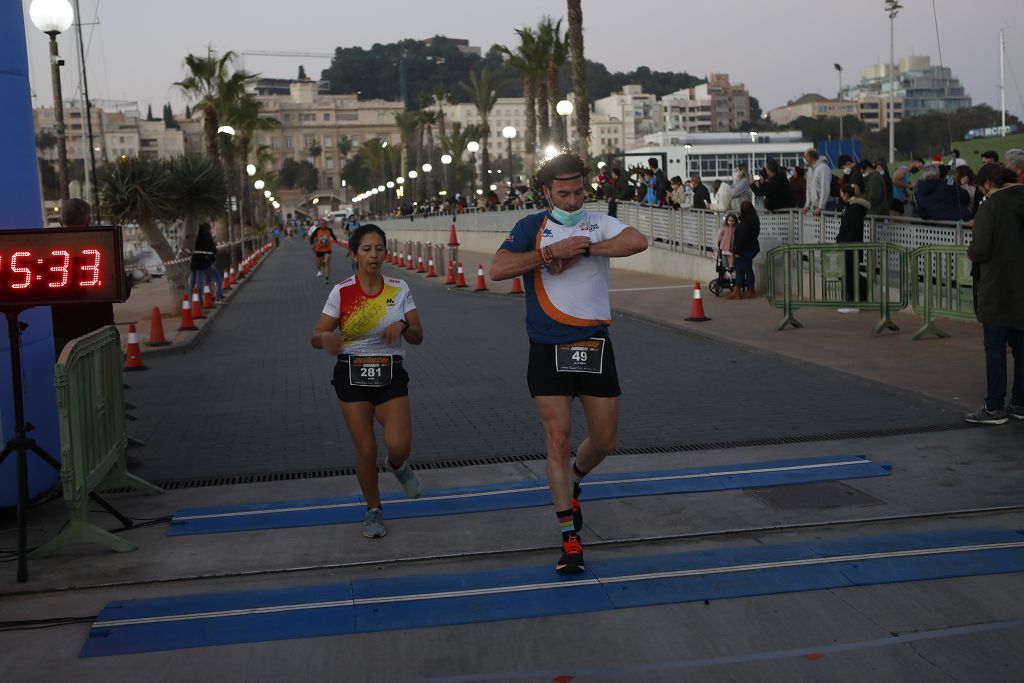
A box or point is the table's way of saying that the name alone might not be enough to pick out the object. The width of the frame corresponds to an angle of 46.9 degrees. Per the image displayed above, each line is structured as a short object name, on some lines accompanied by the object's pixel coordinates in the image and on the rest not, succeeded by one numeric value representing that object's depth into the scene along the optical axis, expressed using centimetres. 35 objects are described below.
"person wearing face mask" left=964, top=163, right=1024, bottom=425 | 882
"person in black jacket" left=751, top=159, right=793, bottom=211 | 2116
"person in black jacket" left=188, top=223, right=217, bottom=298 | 2448
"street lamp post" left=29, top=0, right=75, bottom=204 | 1817
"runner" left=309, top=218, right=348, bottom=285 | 3309
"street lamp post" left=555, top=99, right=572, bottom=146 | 3553
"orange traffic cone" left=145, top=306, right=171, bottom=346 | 1706
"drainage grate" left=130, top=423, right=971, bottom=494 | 821
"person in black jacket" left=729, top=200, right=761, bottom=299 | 2017
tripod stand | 628
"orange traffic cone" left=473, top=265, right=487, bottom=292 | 2581
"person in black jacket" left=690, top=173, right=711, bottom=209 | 2509
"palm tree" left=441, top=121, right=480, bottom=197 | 9650
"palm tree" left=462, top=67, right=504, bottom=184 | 7831
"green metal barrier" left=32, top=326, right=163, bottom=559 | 615
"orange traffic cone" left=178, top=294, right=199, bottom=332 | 1924
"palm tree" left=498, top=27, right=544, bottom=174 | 5147
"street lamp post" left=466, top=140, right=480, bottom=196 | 5522
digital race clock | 636
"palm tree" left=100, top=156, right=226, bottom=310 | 2252
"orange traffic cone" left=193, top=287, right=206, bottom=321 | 2201
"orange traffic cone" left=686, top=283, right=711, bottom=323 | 1740
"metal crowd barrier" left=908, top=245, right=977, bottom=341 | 1270
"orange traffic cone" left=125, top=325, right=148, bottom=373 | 1497
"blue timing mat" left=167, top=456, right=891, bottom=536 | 695
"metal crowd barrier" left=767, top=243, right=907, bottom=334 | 1478
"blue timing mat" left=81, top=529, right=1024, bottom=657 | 518
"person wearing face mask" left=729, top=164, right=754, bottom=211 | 2134
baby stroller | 2100
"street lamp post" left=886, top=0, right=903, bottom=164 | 5300
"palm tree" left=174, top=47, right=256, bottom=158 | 4487
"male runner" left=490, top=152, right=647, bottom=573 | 574
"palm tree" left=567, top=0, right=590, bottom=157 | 3791
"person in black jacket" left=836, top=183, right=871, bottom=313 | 1669
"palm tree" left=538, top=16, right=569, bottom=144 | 5038
